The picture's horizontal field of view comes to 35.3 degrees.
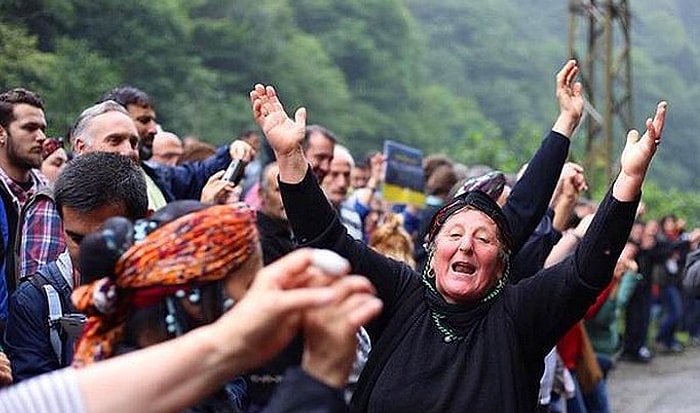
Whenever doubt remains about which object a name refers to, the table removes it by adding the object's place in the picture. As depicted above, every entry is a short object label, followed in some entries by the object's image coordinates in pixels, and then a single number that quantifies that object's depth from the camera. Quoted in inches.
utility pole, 695.7
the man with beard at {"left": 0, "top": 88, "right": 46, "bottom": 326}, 187.5
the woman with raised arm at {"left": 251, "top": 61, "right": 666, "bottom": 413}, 129.7
